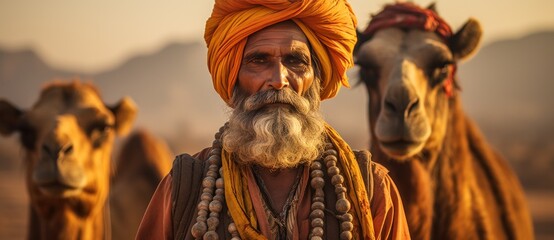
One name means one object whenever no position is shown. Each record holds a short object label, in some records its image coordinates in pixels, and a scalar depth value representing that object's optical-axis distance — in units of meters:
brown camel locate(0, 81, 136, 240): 5.33
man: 3.05
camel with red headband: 4.90
